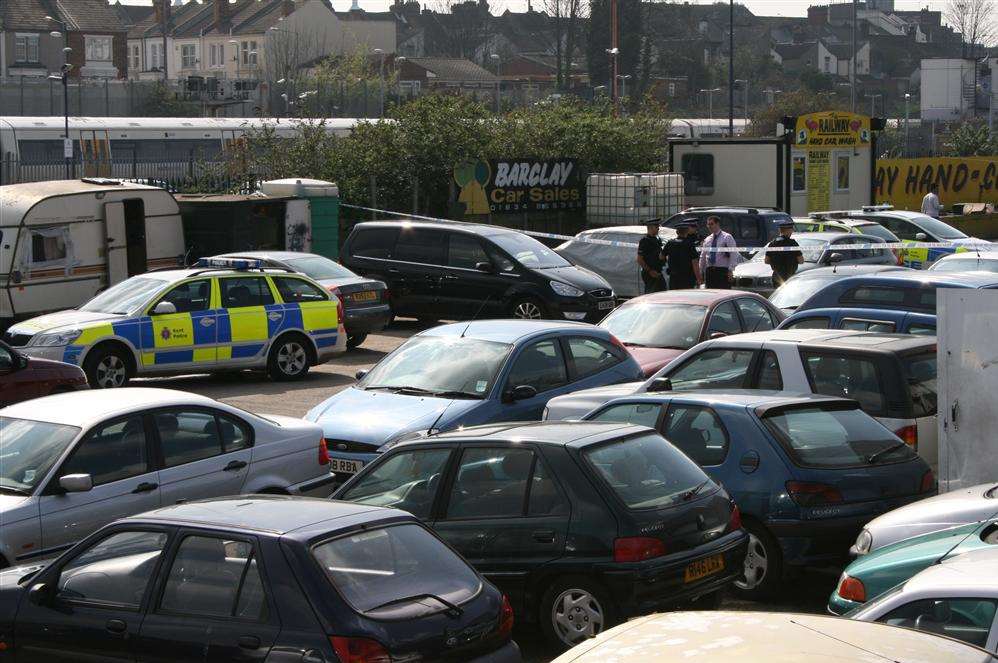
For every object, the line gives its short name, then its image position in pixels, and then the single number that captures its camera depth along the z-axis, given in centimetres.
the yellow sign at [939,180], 4600
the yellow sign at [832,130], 3466
